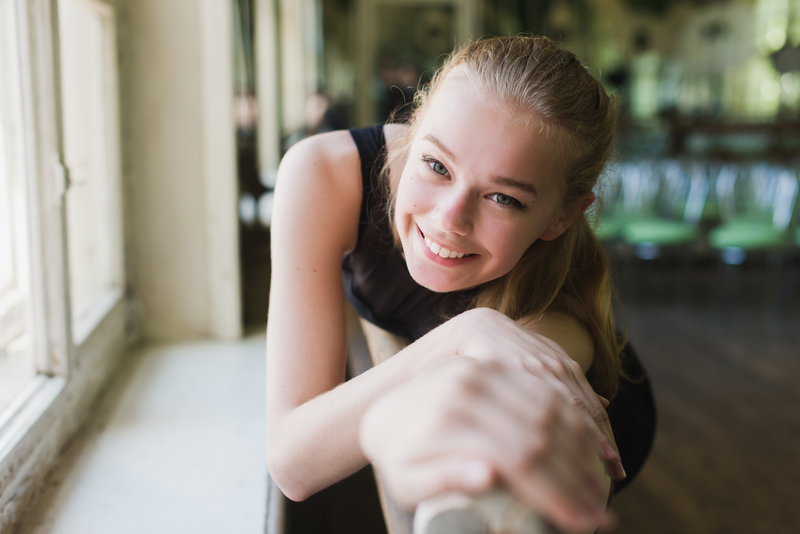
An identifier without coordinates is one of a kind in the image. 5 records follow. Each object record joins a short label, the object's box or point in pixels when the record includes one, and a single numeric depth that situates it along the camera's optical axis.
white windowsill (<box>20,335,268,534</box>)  0.91
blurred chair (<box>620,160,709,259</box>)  4.22
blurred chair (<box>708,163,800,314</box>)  4.11
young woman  0.43
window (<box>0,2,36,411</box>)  0.98
